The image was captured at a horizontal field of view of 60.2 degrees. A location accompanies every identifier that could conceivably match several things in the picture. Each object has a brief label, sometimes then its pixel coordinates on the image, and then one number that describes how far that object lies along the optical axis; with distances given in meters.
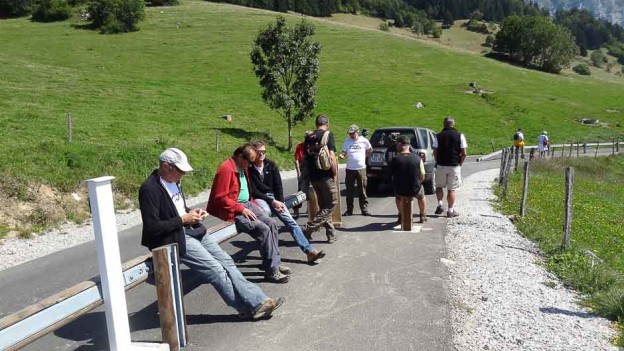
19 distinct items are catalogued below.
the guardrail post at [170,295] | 4.90
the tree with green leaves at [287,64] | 28.81
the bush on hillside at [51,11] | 77.56
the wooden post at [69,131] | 17.23
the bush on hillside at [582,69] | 101.94
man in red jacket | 6.89
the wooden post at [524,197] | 11.61
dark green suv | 14.59
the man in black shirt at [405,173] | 10.02
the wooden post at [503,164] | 16.53
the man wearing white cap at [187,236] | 5.25
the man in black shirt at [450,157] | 11.38
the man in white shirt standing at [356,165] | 11.66
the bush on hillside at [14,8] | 80.12
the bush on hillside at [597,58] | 128.50
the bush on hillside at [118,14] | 72.25
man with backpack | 9.21
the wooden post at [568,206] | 8.73
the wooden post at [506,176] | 14.62
